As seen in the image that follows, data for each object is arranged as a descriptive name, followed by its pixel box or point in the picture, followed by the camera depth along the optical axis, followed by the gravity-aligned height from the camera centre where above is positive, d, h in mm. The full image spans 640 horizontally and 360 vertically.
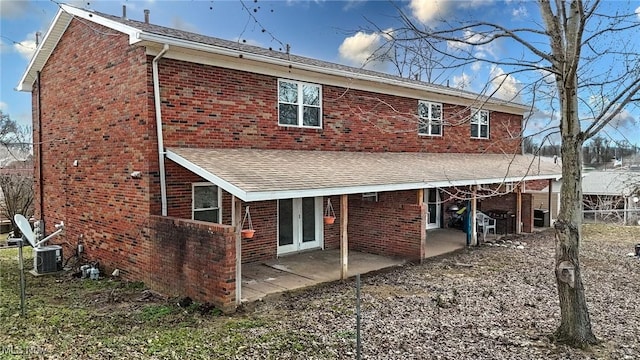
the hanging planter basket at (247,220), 10891 -1162
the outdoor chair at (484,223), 14945 -1749
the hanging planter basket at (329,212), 12919 -1140
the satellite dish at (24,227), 9375 -1117
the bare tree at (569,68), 5801 +1402
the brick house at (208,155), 8422 +441
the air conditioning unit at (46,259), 10406 -2018
